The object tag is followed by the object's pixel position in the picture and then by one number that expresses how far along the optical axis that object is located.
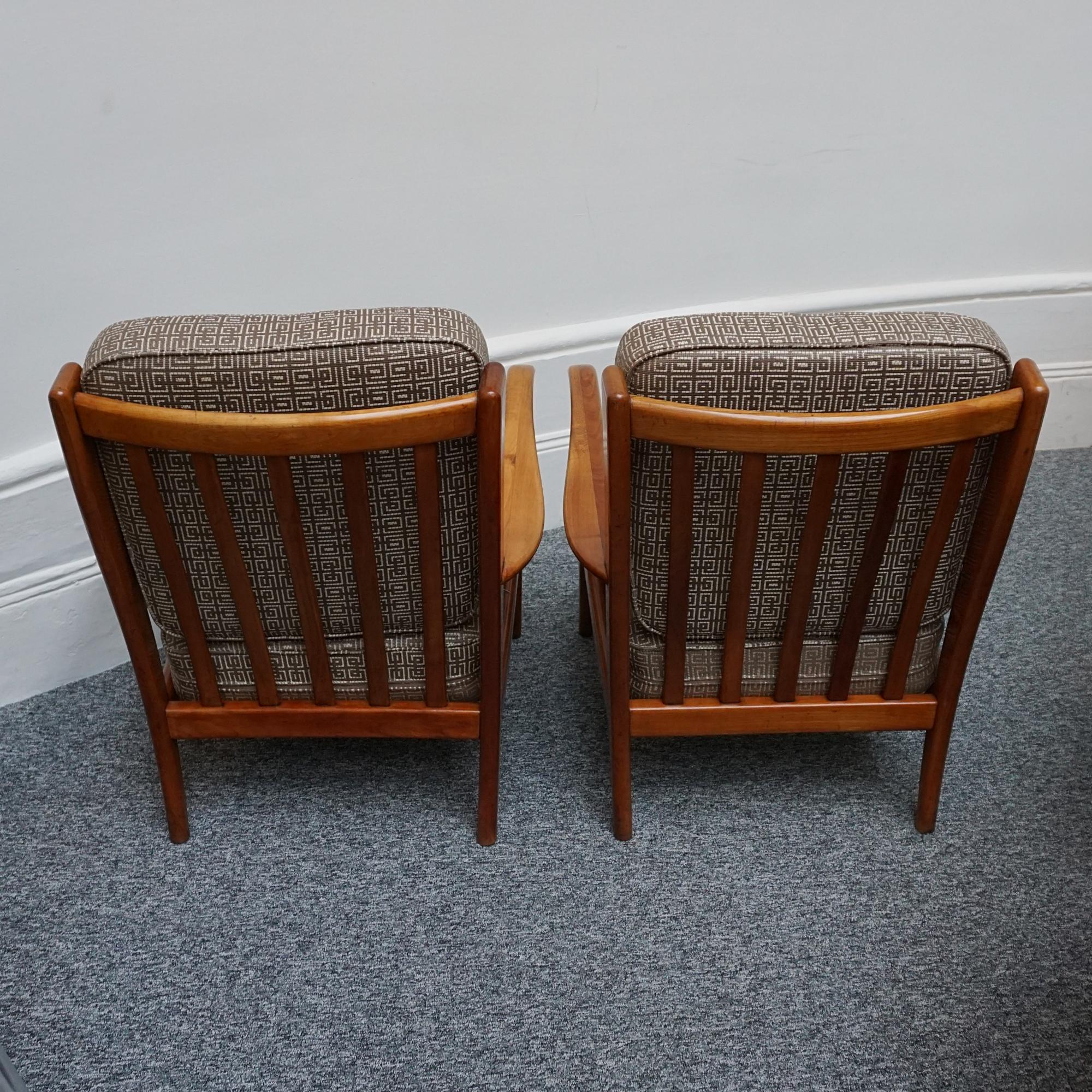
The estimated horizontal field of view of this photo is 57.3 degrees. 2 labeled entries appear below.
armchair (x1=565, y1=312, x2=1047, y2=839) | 1.07
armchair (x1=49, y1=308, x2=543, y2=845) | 1.08
